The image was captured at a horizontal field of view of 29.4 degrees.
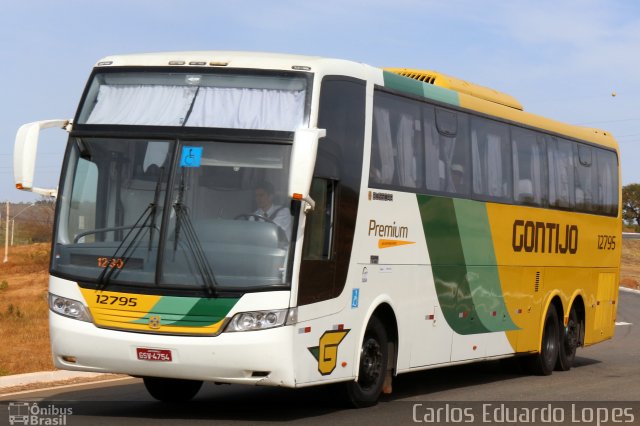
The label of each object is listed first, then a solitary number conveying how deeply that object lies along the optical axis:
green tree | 122.56
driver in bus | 11.17
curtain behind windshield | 11.48
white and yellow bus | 10.97
